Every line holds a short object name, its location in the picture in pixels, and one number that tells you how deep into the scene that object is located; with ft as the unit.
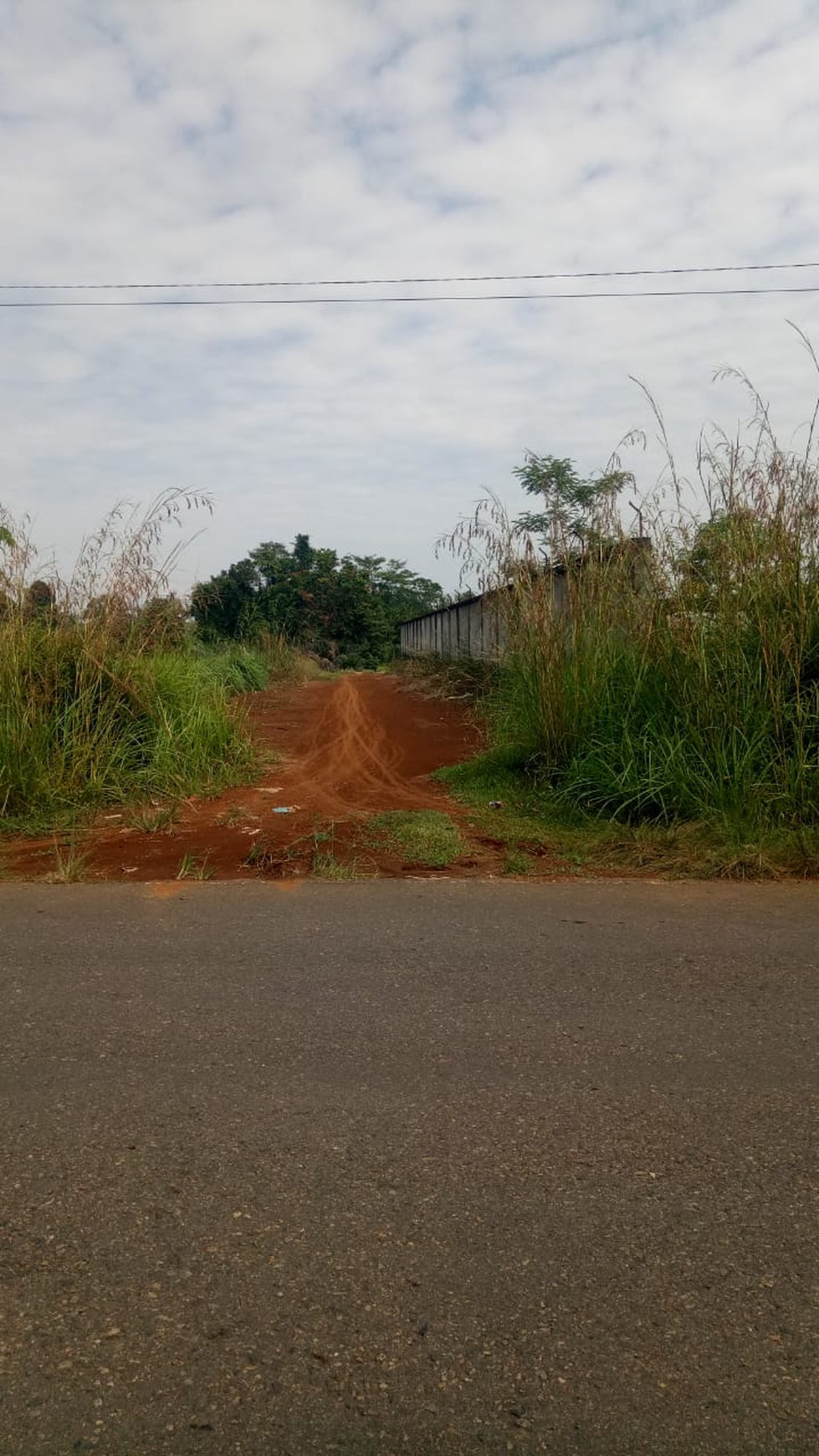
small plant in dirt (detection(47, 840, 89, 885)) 17.89
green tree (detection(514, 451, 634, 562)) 26.03
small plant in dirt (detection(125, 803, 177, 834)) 22.29
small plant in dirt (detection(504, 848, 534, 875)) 18.40
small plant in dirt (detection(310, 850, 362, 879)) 18.04
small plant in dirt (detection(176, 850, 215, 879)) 18.26
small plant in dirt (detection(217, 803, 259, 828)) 22.89
